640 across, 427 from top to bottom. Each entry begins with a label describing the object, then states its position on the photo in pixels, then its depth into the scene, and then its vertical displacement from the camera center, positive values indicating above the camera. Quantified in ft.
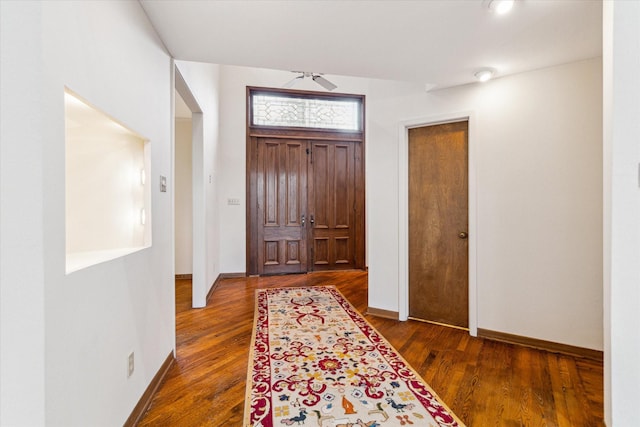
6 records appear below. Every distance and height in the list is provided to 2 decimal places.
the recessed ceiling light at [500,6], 5.30 +3.82
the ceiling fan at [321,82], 12.38 +5.75
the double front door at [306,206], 16.99 +0.32
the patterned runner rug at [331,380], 5.23 -3.72
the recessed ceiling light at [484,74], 8.24 +3.98
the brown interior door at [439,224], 9.57 -0.43
